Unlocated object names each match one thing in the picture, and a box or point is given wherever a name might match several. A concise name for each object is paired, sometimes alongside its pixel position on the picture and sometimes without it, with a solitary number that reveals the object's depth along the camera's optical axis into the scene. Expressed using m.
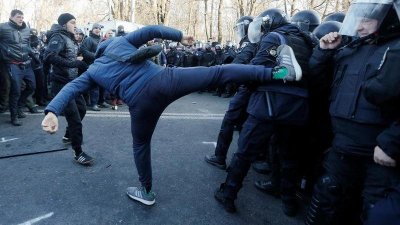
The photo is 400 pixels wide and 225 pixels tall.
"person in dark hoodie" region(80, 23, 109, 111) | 7.06
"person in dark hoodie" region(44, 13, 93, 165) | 4.57
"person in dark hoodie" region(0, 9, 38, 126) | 5.96
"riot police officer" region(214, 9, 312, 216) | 2.82
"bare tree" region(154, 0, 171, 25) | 26.19
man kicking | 2.66
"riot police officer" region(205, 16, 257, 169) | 4.11
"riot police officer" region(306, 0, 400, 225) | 1.98
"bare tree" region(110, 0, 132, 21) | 27.64
